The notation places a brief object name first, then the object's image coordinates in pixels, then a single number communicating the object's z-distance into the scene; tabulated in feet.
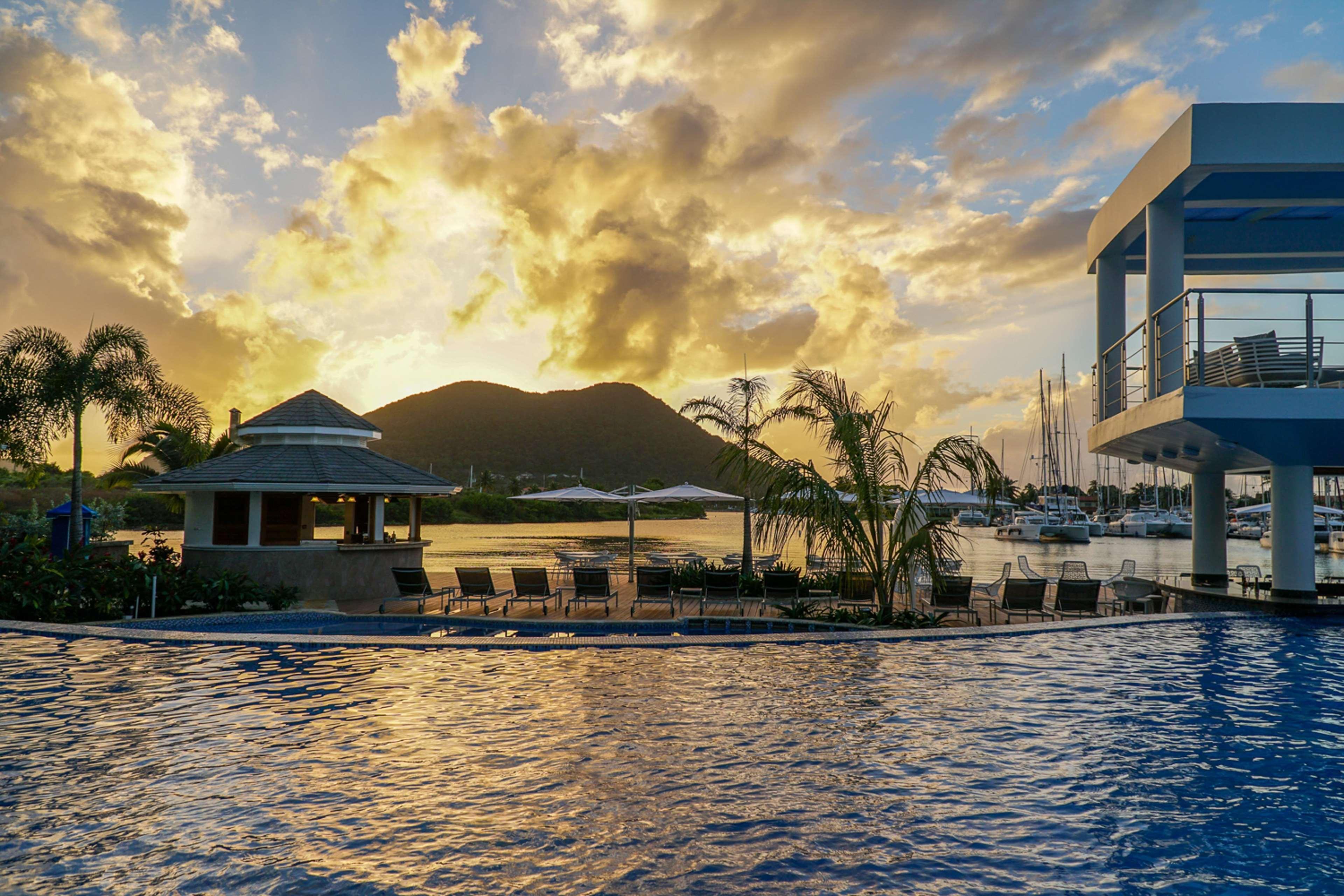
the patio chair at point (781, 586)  44.62
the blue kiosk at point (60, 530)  51.78
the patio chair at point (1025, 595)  42.83
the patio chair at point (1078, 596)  43.09
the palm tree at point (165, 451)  71.67
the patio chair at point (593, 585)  45.42
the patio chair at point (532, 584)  45.32
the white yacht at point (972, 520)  301.02
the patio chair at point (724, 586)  45.91
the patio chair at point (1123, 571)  52.49
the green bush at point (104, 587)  38.50
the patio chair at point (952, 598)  41.93
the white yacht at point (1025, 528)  227.61
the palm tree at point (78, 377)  52.60
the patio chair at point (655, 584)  46.75
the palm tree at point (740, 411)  64.44
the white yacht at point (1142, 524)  241.96
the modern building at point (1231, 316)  33.14
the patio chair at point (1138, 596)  46.50
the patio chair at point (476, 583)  45.37
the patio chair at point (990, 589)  48.52
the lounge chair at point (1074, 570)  57.16
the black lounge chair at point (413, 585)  45.75
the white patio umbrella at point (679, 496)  60.90
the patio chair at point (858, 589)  42.37
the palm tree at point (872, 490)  37.68
